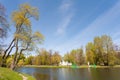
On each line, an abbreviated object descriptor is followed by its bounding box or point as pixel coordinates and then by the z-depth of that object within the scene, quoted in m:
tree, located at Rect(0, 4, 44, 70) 13.45
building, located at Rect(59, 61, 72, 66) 60.09
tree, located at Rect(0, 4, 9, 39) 7.89
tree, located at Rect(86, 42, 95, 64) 44.97
